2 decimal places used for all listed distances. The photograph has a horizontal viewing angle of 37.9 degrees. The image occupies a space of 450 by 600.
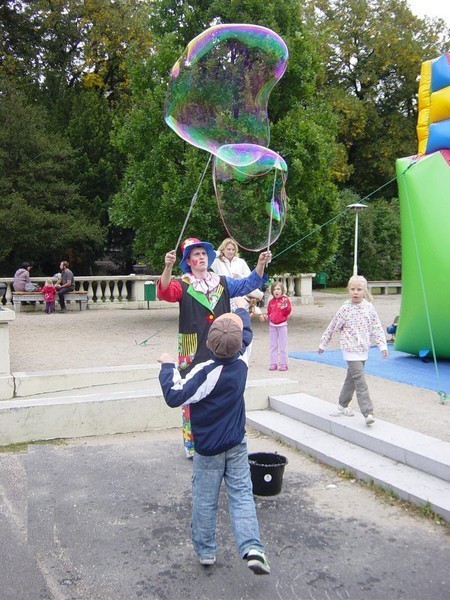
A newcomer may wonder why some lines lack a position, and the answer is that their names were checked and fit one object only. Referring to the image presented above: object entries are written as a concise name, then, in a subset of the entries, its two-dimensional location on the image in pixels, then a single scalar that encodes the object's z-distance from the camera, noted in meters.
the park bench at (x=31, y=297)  20.59
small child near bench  20.17
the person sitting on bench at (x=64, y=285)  20.88
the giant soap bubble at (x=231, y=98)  7.03
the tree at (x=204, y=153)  15.02
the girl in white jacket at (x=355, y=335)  6.58
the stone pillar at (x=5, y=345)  8.29
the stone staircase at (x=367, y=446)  5.07
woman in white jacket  6.61
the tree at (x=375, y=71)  33.75
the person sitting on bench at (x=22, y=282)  21.08
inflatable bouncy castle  9.79
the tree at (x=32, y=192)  24.00
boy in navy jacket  3.79
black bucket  5.01
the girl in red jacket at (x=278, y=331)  10.02
